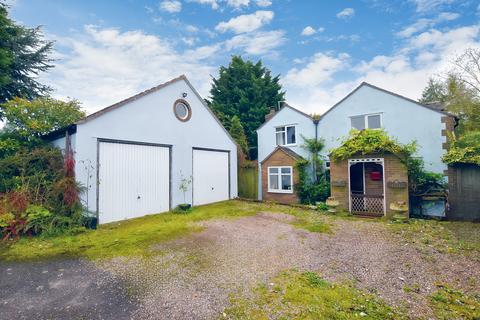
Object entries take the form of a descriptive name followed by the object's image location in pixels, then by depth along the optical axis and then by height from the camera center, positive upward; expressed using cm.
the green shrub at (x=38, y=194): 669 -67
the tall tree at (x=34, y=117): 904 +240
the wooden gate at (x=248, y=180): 1520 -67
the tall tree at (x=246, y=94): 2431 +888
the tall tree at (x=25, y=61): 1355 +741
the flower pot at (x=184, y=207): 1028 -165
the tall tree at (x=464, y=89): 1396 +530
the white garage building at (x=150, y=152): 798 +83
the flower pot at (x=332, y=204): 1029 -159
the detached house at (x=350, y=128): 1046 +219
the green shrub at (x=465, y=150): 874 +72
